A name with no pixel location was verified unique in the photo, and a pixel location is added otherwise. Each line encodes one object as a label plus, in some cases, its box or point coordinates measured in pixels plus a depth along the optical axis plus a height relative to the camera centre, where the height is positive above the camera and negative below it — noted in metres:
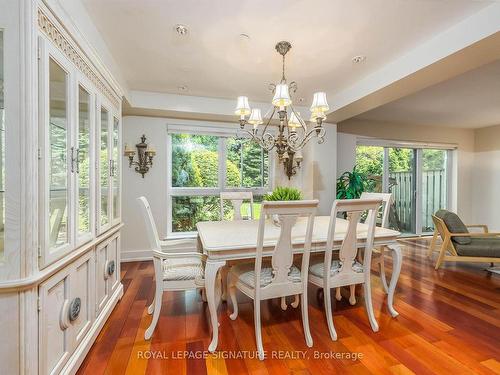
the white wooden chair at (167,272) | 1.98 -0.72
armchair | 3.29 -0.77
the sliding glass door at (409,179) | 5.35 +0.16
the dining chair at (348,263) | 1.89 -0.63
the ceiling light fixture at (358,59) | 2.59 +1.32
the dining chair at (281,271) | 1.69 -0.64
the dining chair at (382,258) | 2.54 -0.76
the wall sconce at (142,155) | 3.78 +0.43
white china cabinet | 1.15 -0.04
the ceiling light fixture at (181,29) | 2.10 +1.32
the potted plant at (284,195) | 2.44 -0.09
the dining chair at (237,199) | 3.29 -0.18
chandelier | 2.12 +0.67
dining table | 1.80 -0.44
